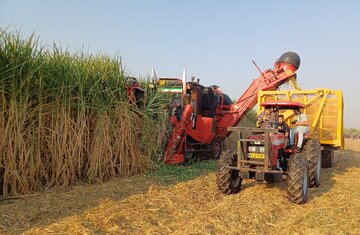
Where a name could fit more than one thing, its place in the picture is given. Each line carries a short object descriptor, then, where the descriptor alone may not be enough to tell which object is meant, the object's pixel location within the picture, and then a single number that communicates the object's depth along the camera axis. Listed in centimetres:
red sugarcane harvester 889
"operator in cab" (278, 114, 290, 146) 698
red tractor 581
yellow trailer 893
